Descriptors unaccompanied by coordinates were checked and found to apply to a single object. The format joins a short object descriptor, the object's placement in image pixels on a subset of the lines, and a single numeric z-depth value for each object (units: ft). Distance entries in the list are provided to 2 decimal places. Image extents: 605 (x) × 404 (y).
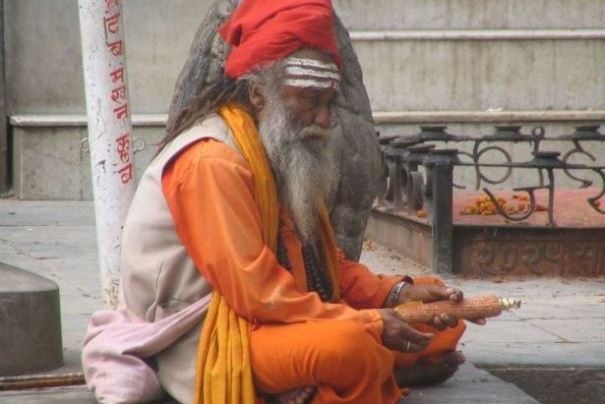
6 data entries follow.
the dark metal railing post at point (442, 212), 57.88
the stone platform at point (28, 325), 35.81
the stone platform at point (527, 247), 58.03
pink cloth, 28.91
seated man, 27.58
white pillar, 40.57
